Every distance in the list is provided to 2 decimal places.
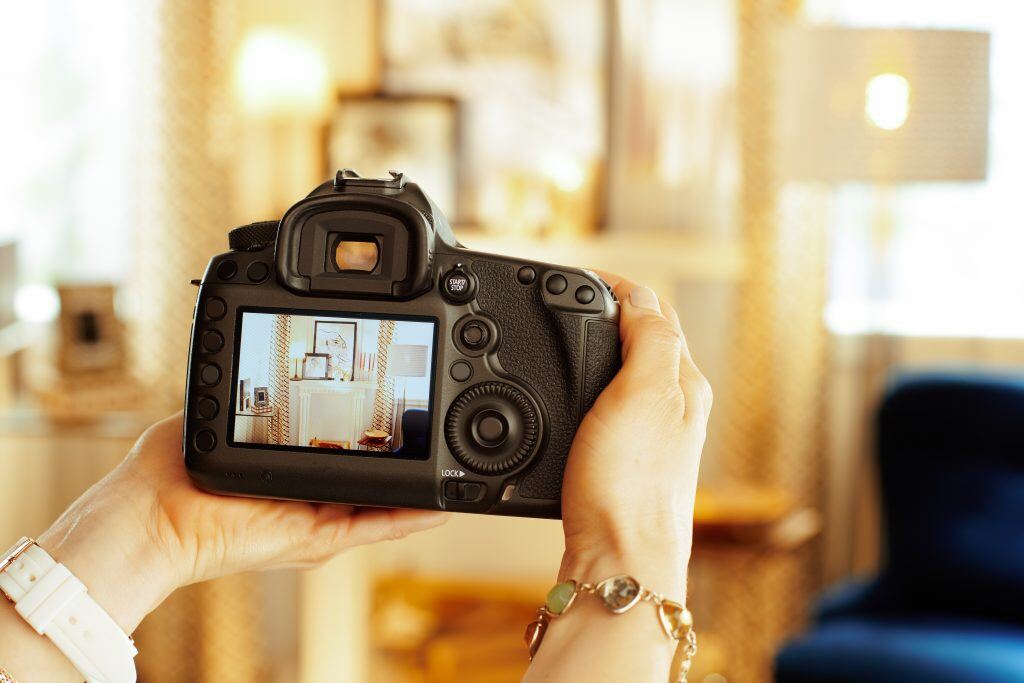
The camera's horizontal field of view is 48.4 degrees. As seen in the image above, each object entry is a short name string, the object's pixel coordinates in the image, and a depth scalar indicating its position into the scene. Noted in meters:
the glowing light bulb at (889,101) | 2.01
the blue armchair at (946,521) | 2.28
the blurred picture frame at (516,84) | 2.79
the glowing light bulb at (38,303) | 2.81
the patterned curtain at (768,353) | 2.65
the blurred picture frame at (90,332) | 2.47
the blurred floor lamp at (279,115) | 2.64
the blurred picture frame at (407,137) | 2.82
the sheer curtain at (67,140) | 2.77
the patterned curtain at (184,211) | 2.65
